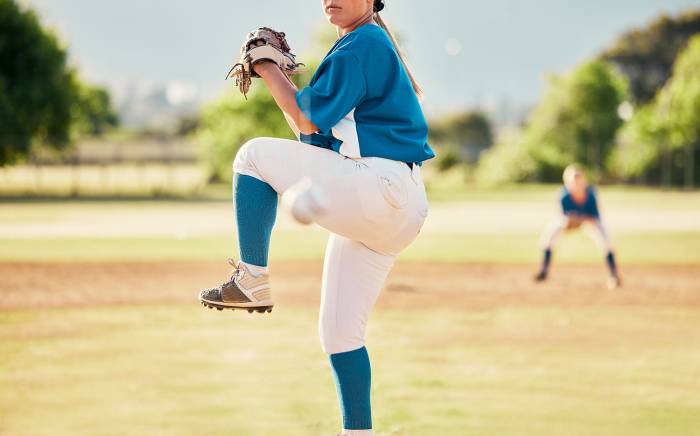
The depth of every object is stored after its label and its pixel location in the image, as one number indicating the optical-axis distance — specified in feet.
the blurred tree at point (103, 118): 334.44
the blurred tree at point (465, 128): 293.84
